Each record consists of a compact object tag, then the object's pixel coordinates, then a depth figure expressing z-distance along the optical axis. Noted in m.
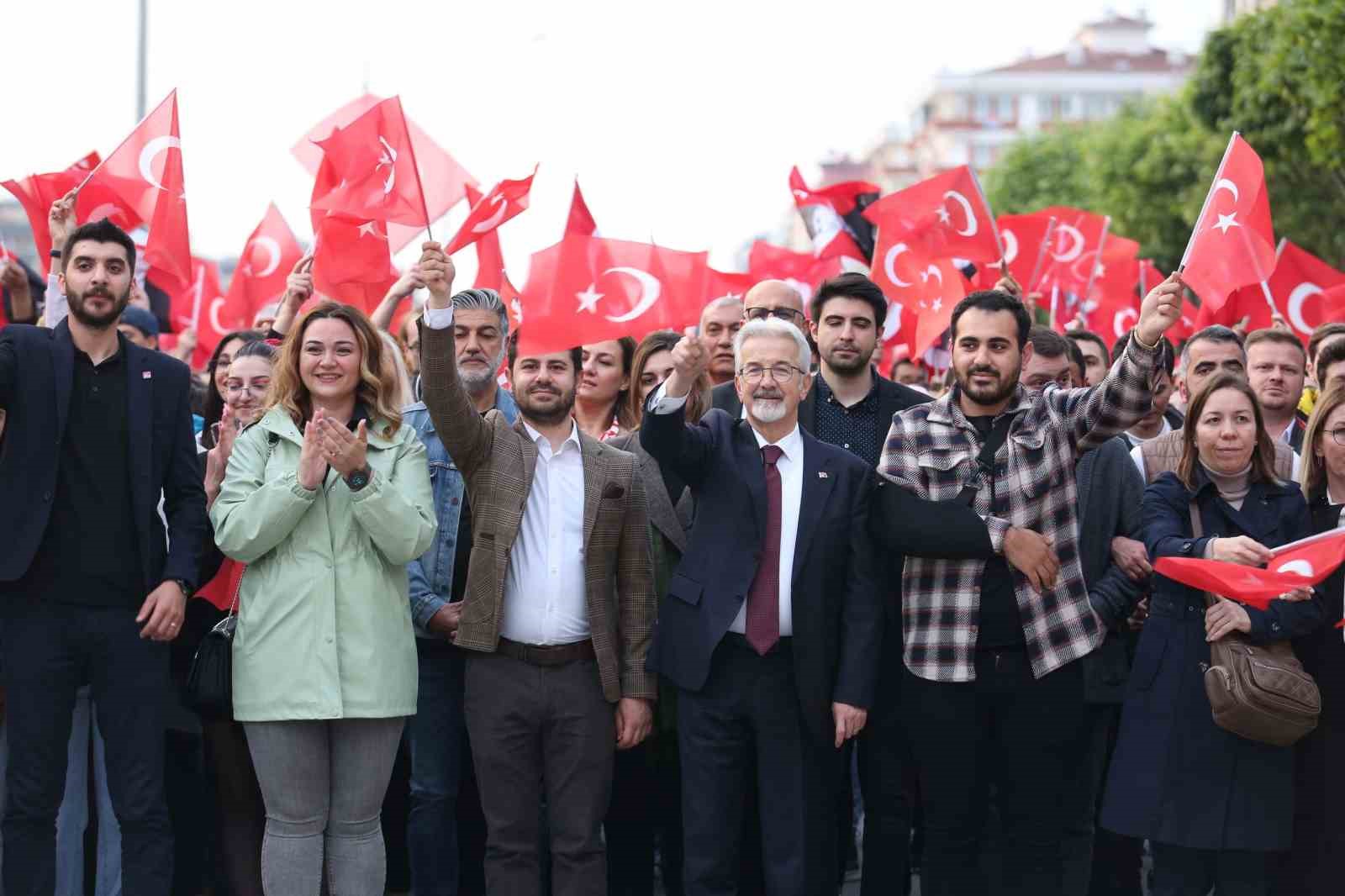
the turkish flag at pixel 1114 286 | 13.78
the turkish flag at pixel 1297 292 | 10.59
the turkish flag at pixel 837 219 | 11.60
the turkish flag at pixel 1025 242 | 12.94
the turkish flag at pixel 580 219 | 10.32
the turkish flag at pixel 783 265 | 11.96
